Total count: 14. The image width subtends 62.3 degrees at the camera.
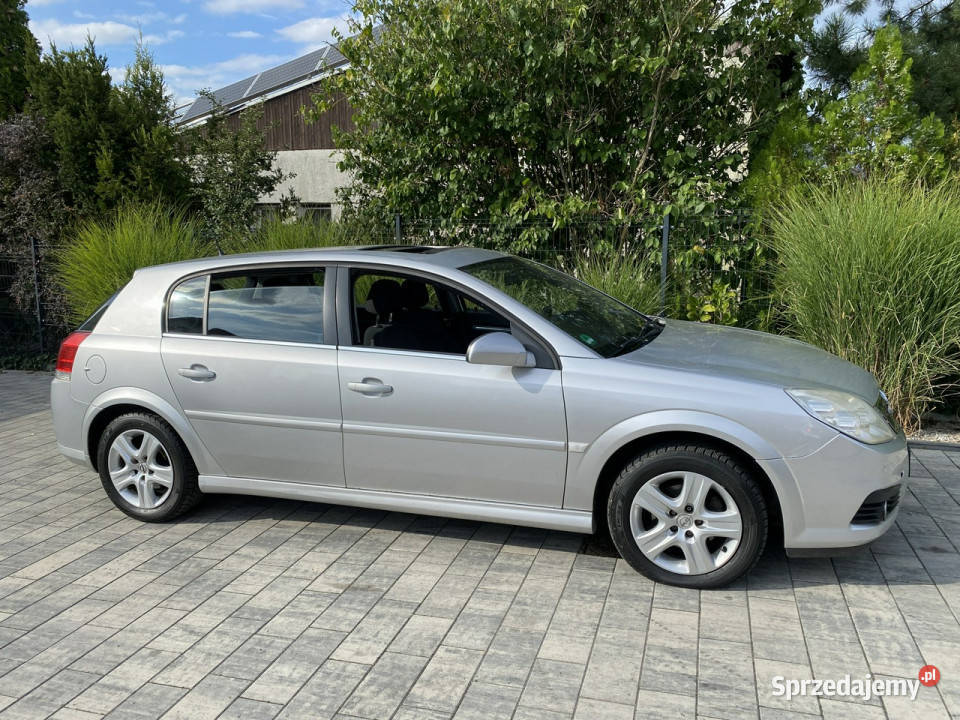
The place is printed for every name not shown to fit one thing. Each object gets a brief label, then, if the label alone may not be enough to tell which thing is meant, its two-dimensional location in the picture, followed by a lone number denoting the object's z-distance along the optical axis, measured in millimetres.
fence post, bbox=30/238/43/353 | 10469
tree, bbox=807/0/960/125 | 11719
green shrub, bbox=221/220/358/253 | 9164
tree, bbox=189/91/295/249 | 11180
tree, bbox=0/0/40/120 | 12523
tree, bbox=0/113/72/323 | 10711
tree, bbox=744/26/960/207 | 7953
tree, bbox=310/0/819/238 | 8391
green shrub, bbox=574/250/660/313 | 7738
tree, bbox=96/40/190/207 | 10797
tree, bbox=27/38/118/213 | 10750
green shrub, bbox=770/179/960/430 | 6297
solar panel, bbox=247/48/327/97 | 21469
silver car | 3670
